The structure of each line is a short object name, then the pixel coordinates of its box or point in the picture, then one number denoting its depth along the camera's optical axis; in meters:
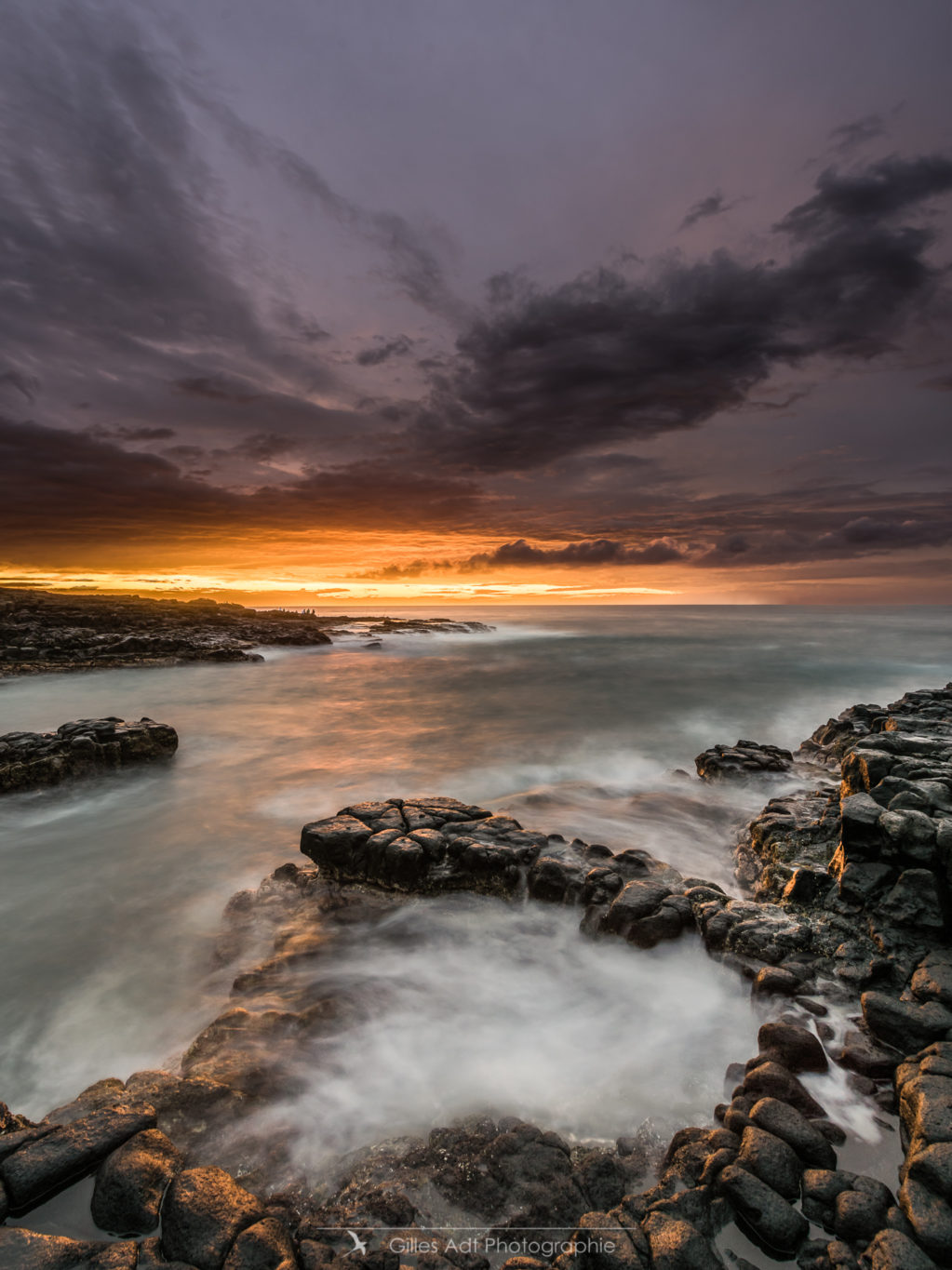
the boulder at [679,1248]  2.63
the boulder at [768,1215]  2.78
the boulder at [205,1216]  2.63
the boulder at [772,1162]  2.97
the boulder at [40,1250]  2.43
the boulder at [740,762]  11.41
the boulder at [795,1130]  3.13
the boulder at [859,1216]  2.71
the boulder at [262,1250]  2.58
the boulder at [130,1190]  2.86
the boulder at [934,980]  4.20
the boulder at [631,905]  5.88
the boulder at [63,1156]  2.87
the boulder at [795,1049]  3.98
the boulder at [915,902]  5.04
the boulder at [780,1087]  3.62
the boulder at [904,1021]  3.96
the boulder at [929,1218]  2.58
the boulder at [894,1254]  2.46
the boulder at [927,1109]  3.05
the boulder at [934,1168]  2.77
